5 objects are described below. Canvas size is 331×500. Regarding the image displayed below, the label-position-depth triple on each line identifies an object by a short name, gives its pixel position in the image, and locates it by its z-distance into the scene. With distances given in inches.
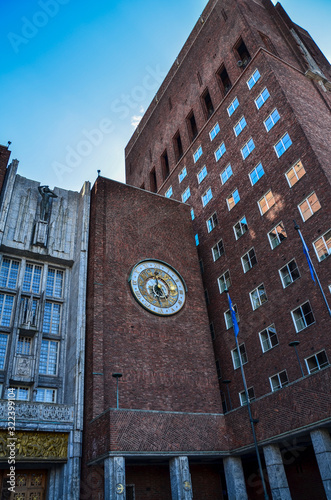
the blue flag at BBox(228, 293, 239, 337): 1096.3
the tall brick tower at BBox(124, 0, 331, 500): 978.7
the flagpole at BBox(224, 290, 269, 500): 913.6
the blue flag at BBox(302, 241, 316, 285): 1004.6
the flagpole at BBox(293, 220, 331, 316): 968.3
